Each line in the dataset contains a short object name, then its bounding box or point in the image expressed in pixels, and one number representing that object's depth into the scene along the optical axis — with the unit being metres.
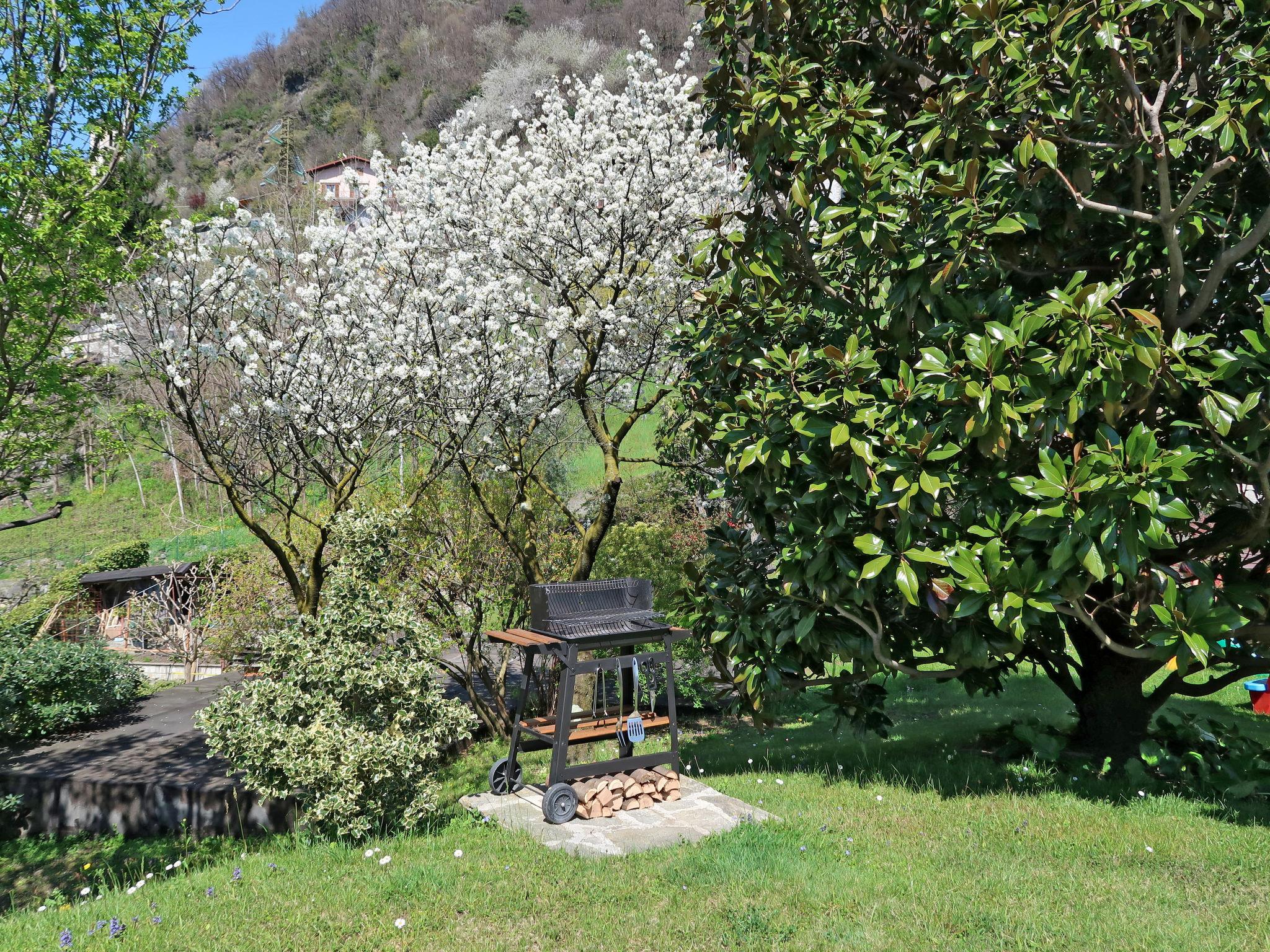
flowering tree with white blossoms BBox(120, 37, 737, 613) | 8.29
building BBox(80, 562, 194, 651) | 16.91
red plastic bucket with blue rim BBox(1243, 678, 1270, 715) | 9.33
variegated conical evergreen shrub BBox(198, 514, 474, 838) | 5.06
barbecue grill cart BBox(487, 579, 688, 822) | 5.68
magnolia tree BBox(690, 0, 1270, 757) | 4.00
